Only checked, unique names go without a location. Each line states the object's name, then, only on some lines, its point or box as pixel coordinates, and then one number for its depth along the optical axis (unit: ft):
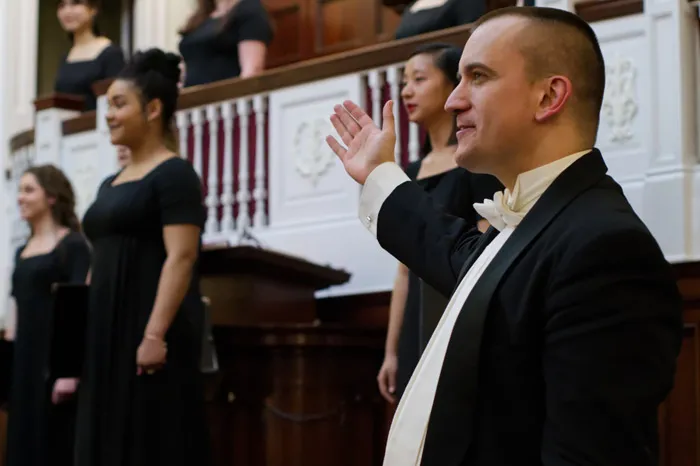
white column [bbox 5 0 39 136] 44.32
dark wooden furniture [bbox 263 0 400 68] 42.30
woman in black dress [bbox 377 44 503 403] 15.84
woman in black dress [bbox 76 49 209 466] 17.26
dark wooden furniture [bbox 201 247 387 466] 20.81
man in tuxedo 6.95
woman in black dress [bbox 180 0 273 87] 30.04
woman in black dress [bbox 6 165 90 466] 20.63
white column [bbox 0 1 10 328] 41.22
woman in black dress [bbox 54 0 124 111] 33.98
